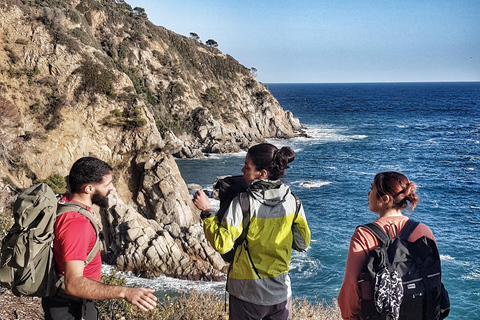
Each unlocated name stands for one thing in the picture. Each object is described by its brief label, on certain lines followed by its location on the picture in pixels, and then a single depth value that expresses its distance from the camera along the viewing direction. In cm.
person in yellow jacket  340
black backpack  281
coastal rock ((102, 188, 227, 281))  1658
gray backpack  284
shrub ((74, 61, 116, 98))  2441
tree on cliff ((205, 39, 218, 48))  6894
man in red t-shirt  272
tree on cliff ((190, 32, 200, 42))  6861
